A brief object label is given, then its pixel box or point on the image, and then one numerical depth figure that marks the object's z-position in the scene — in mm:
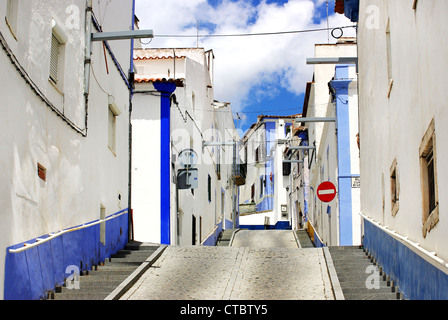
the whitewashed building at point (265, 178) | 49562
